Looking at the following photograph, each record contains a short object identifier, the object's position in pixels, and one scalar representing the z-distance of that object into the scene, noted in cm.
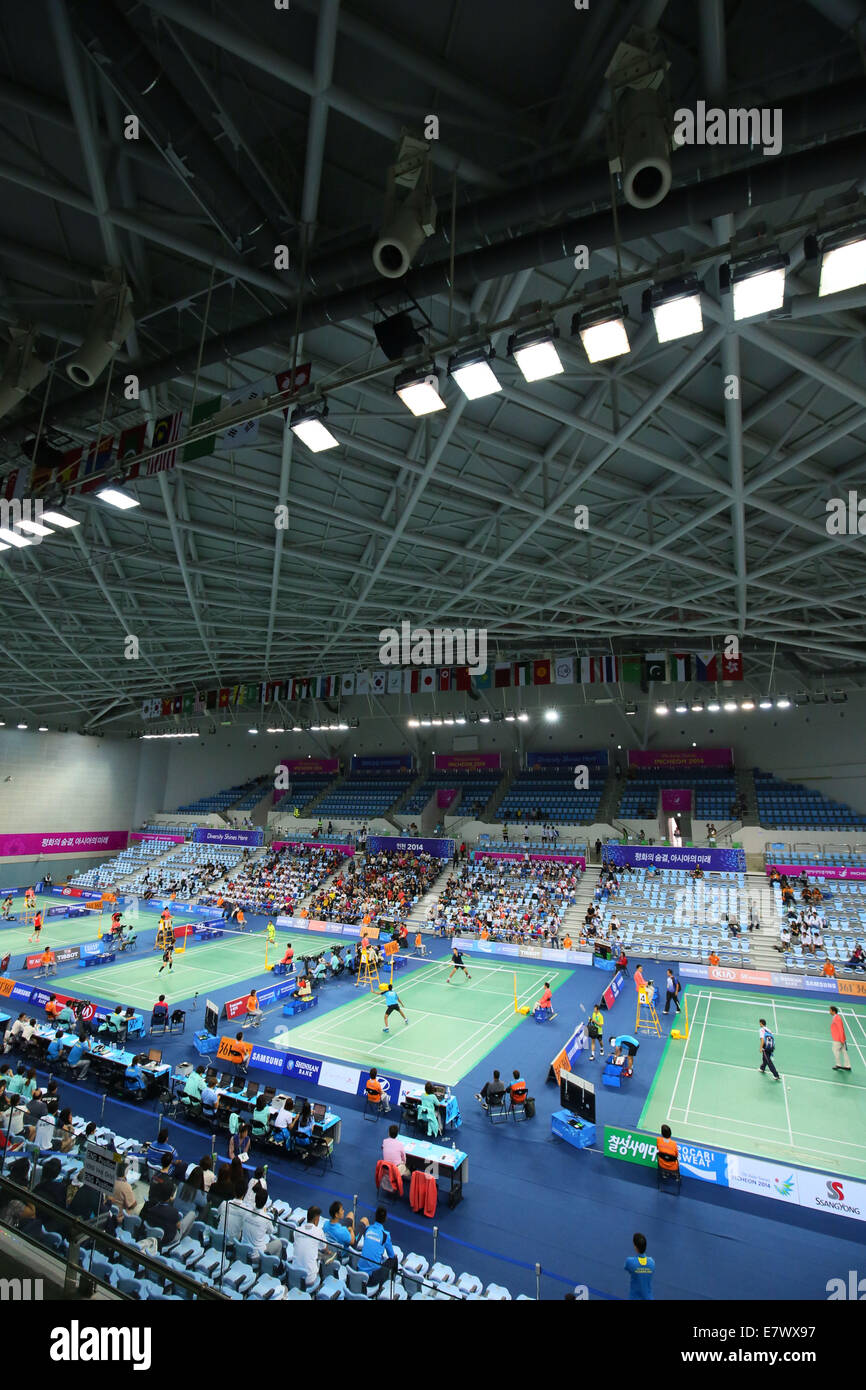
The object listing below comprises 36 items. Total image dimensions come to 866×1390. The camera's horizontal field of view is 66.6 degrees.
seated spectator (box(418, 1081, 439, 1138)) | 1339
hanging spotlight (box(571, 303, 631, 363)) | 653
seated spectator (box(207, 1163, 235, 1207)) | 923
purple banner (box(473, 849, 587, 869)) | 3958
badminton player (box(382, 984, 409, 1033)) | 2031
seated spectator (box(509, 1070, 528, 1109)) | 1447
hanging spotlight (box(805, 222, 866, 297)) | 570
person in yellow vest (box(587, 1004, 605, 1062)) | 1834
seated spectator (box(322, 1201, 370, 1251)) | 900
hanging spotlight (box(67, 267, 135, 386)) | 916
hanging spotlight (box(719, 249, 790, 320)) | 609
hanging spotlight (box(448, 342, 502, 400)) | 714
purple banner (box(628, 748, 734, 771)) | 4531
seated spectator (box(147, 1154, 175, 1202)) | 930
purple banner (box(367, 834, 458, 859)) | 4415
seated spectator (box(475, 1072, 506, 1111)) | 1444
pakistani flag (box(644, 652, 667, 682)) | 3155
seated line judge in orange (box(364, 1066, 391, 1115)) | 1457
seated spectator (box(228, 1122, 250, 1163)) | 1212
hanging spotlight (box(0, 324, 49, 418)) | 1050
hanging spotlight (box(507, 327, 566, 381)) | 679
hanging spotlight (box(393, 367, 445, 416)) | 731
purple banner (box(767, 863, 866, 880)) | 3209
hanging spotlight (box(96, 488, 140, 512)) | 1118
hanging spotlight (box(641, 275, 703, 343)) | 649
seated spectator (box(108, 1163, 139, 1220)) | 894
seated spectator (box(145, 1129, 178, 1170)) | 1168
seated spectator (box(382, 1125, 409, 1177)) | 1160
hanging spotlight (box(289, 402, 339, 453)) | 827
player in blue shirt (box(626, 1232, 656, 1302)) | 821
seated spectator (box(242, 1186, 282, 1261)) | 845
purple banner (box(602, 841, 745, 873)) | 3456
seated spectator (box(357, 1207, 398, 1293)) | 766
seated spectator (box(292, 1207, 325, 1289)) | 793
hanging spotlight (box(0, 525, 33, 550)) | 1270
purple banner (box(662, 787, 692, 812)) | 4359
